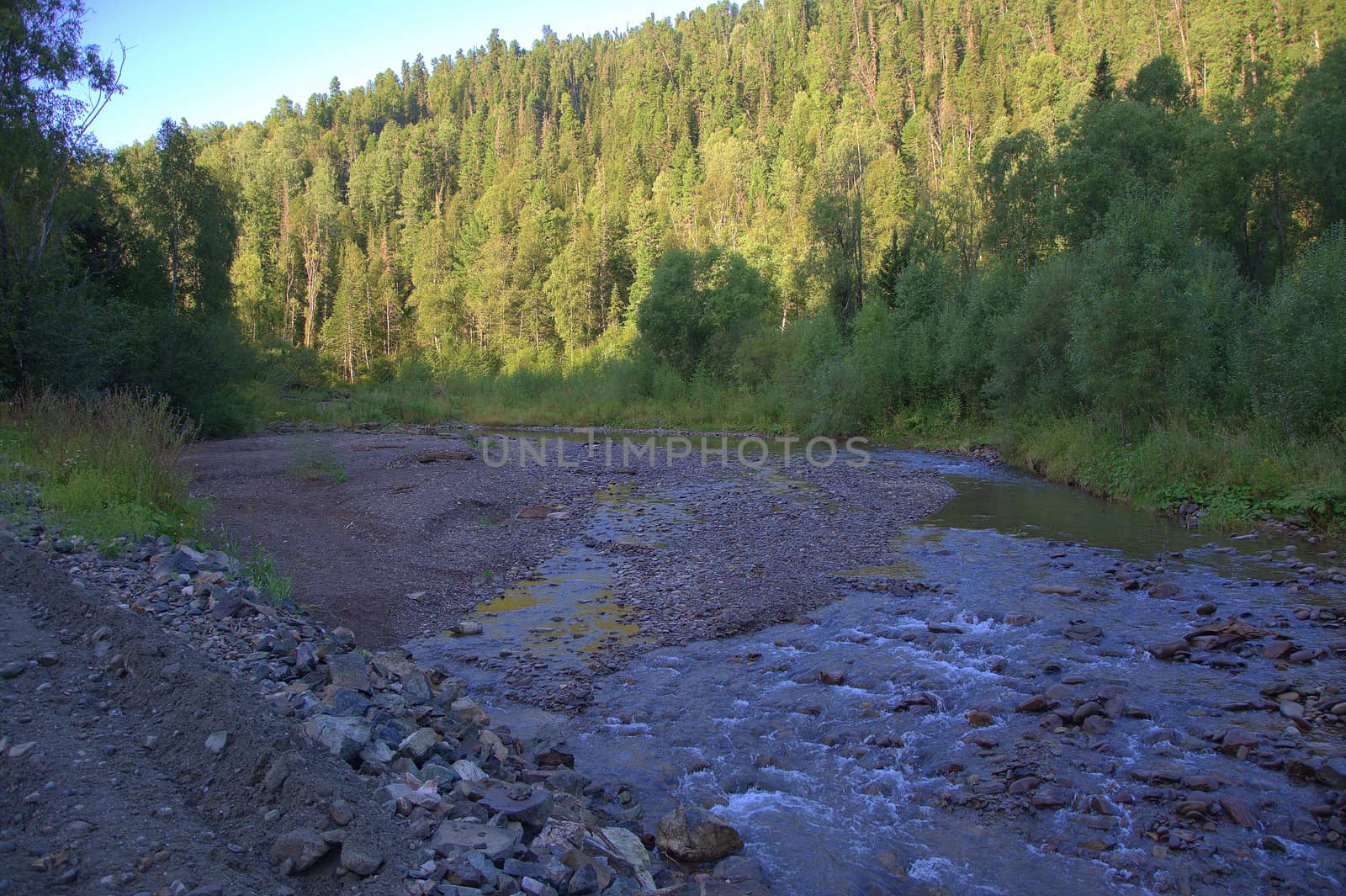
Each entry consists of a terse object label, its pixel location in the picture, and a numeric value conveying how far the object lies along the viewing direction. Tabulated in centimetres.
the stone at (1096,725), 746
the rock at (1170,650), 934
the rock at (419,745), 568
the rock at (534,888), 426
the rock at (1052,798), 630
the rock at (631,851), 500
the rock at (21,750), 453
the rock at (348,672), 669
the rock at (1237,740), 704
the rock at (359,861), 404
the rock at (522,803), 506
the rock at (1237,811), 595
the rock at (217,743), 491
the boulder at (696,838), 560
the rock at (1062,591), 1215
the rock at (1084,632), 1009
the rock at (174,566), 843
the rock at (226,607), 764
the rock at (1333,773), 637
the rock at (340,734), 533
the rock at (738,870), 541
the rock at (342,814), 438
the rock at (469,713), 707
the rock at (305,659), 688
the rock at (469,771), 557
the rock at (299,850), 403
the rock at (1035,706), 800
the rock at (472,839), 448
